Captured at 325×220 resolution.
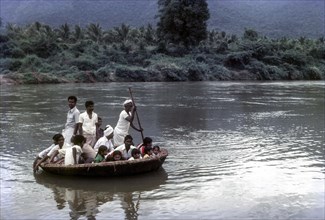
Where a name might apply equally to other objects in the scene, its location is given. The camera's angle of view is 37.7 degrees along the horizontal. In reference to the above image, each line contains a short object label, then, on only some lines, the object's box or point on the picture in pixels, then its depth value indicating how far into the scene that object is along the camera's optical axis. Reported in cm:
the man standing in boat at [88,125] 874
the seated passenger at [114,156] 812
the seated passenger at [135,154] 831
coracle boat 785
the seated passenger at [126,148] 848
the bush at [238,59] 4709
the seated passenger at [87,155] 838
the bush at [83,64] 4178
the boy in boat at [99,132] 890
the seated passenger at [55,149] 838
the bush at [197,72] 4317
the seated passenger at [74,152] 807
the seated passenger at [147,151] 866
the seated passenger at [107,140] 859
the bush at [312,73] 4994
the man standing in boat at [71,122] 852
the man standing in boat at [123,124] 891
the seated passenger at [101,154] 815
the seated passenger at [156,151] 870
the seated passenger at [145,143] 862
